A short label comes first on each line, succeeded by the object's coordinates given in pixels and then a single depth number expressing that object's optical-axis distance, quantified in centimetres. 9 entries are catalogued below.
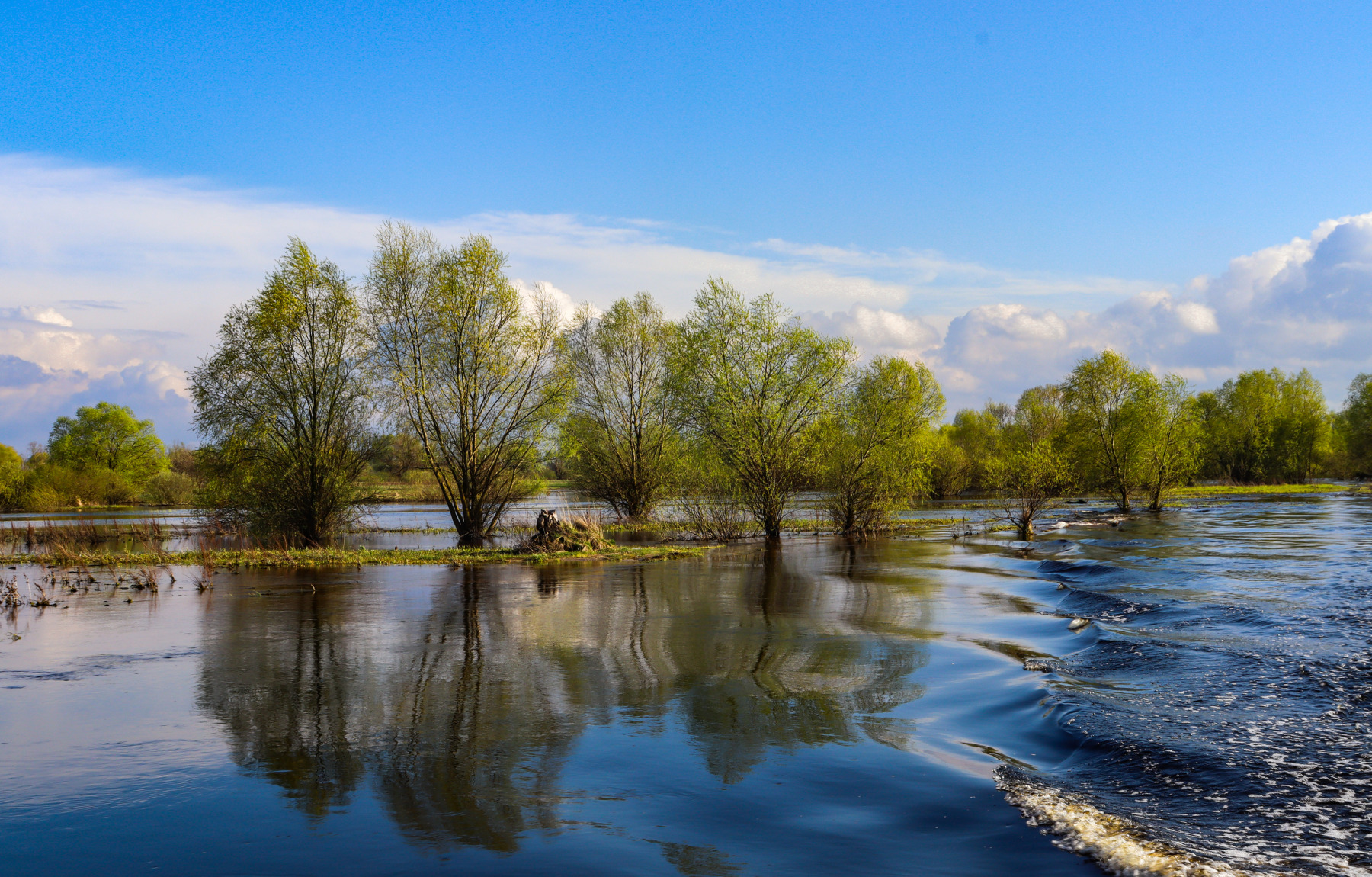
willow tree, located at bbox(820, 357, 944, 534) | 3366
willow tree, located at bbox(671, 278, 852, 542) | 3075
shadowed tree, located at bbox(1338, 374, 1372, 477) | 7931
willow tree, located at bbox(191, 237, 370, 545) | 2994
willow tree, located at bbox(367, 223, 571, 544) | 2991
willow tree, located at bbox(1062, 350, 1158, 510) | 5156
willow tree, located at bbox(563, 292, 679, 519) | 4538
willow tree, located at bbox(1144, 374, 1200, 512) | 5103
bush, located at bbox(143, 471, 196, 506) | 6198
